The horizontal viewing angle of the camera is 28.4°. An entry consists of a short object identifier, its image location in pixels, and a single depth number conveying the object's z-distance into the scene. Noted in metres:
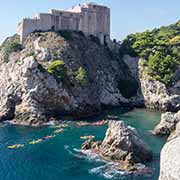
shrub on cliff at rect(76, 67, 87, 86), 76.51
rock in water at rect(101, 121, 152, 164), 43.19
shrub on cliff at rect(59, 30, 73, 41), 86.31
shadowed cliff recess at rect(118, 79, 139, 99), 86.25
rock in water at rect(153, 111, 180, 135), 56.56
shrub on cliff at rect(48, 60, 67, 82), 73.31
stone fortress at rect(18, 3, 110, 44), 85.62
